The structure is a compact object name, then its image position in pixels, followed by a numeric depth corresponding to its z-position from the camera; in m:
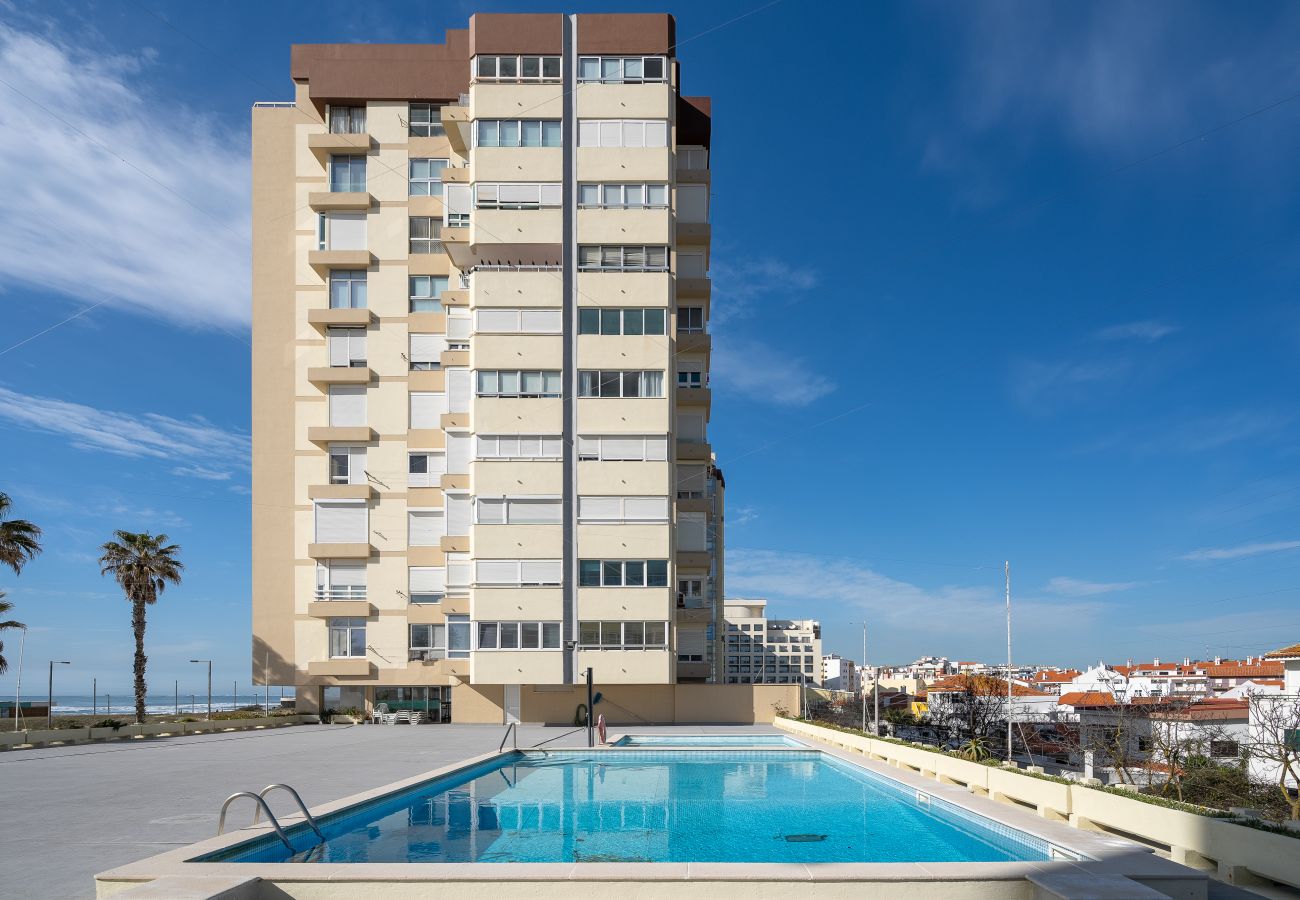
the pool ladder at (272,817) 8.98
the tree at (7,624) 31.14
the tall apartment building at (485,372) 32.47
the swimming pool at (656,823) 10.98
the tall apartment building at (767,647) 162.50
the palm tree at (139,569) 33.50
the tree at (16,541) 30.33
